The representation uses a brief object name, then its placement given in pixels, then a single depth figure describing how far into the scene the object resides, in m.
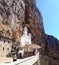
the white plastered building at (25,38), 16.64
